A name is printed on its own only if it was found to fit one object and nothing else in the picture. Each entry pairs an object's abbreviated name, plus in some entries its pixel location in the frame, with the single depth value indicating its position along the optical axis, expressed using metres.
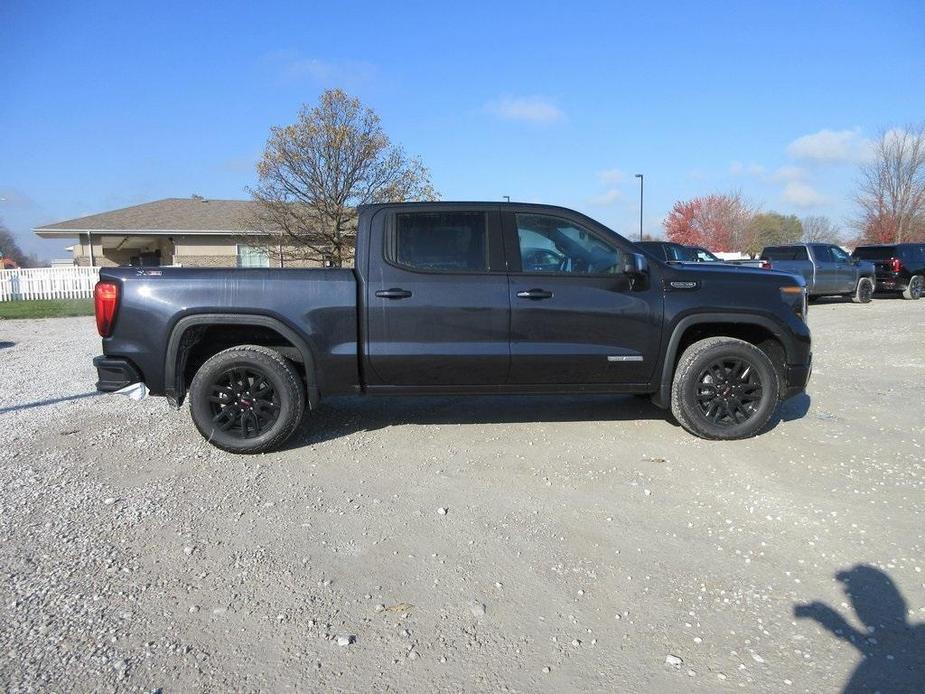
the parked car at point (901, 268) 19.31
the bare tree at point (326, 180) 21.41
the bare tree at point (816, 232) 63.88
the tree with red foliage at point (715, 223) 56.25
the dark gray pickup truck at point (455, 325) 4.70
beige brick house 26.56
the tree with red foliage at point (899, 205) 36.28
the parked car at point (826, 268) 16.80
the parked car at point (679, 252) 15.79
